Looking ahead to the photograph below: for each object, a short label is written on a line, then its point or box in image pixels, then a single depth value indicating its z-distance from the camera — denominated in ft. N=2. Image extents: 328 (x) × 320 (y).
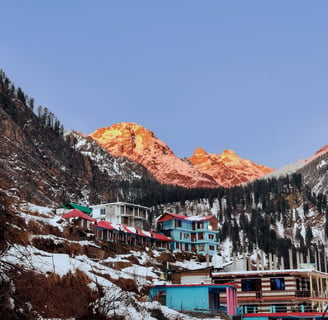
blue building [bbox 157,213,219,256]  345.04
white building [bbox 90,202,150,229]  336.08
